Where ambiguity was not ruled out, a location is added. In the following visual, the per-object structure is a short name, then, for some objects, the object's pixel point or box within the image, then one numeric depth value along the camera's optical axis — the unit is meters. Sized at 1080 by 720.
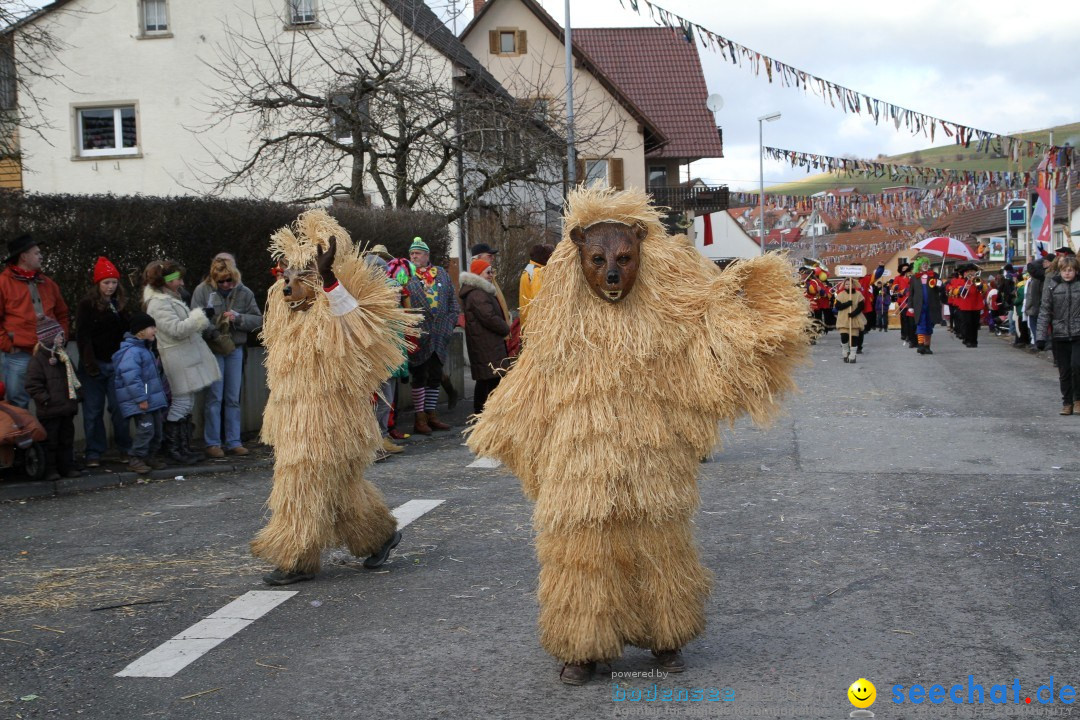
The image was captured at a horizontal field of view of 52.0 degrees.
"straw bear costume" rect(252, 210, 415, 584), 6.21
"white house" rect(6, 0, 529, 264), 29.22
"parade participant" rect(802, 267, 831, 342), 25.03
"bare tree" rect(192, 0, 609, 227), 16.95
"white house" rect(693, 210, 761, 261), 58.69
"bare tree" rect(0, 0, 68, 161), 13.21
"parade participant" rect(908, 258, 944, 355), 22.97
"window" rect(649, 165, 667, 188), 50.56
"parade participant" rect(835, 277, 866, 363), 20.80
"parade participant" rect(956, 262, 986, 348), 24.88
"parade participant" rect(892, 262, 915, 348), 25.70
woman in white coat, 10.02
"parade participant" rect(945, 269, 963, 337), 28.89
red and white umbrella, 29.89
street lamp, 49.28
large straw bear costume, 4.43
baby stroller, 8.87
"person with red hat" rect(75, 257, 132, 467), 9.95
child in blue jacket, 9.81
